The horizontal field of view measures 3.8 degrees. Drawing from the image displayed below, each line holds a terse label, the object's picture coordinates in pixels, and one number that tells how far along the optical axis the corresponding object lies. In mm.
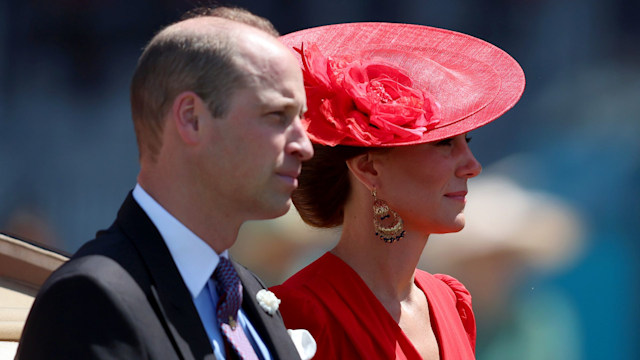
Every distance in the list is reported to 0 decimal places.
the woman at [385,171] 15760
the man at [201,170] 15308
